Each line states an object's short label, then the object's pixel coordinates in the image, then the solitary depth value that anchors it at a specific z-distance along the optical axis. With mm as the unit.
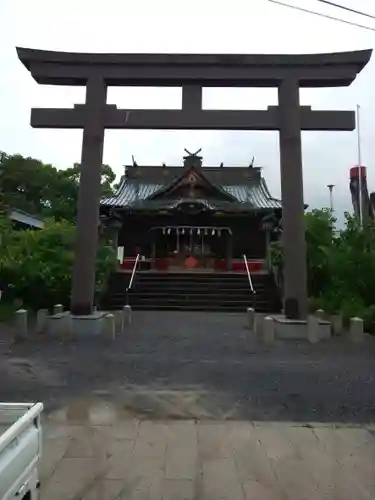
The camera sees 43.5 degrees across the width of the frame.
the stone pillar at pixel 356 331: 10711
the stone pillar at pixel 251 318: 13312
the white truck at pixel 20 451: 2154
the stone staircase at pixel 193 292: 18922
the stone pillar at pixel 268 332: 10430
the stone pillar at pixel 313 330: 10422
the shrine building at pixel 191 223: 26281
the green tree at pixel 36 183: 45094
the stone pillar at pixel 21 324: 10923
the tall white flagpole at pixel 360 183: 26797
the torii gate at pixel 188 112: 11047
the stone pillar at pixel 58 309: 13383
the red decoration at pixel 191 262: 26266
